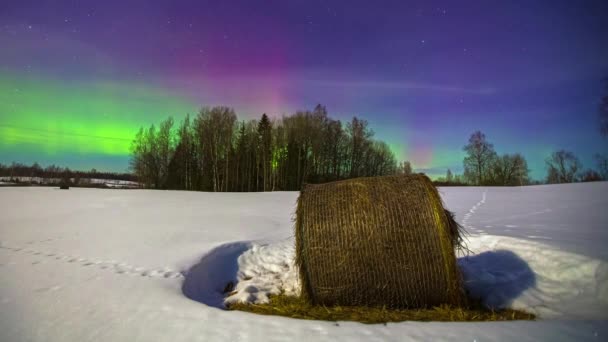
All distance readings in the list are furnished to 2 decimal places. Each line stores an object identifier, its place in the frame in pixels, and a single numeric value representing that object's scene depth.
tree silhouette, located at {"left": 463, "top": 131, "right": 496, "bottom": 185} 47.06
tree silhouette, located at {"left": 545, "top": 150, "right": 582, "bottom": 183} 50.38
